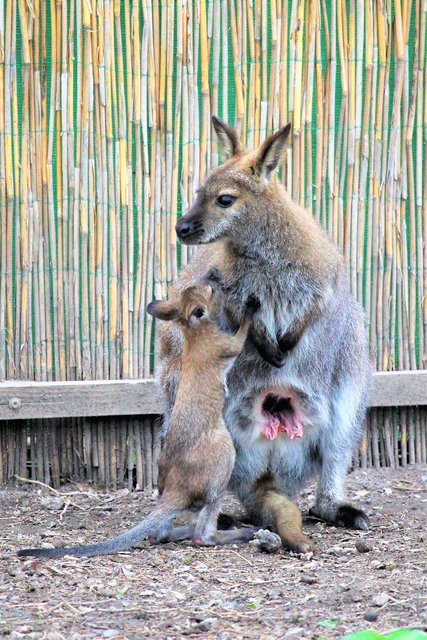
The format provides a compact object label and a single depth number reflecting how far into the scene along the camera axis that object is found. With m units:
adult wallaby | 9.95
